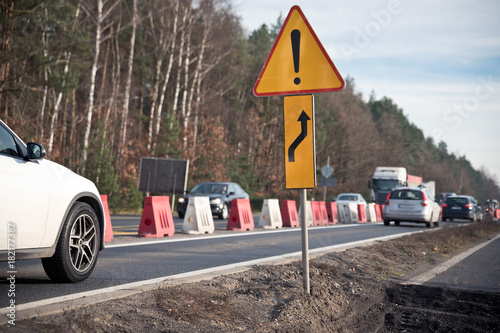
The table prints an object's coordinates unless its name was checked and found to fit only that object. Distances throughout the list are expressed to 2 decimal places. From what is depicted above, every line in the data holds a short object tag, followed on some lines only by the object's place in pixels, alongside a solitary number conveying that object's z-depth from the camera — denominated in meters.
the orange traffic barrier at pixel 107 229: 11.92
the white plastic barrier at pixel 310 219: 23.95
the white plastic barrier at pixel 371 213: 32.69
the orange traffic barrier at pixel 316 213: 24.56
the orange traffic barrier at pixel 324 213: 25.52
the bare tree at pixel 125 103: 34.72
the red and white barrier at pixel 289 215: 21.34
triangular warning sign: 5.55
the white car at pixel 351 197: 35.03
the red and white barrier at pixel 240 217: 17.81
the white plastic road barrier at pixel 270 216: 19.95
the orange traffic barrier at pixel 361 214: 30.66
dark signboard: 29.97
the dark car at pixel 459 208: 37.75
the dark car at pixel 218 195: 24.27
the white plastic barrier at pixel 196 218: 15.14
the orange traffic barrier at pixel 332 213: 27.31
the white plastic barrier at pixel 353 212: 29.44
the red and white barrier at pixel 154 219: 13.58
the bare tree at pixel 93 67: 28.78
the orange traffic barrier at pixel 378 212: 35.00
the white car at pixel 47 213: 4.86
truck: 44.86
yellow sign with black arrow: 5.53
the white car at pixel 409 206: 25.50
